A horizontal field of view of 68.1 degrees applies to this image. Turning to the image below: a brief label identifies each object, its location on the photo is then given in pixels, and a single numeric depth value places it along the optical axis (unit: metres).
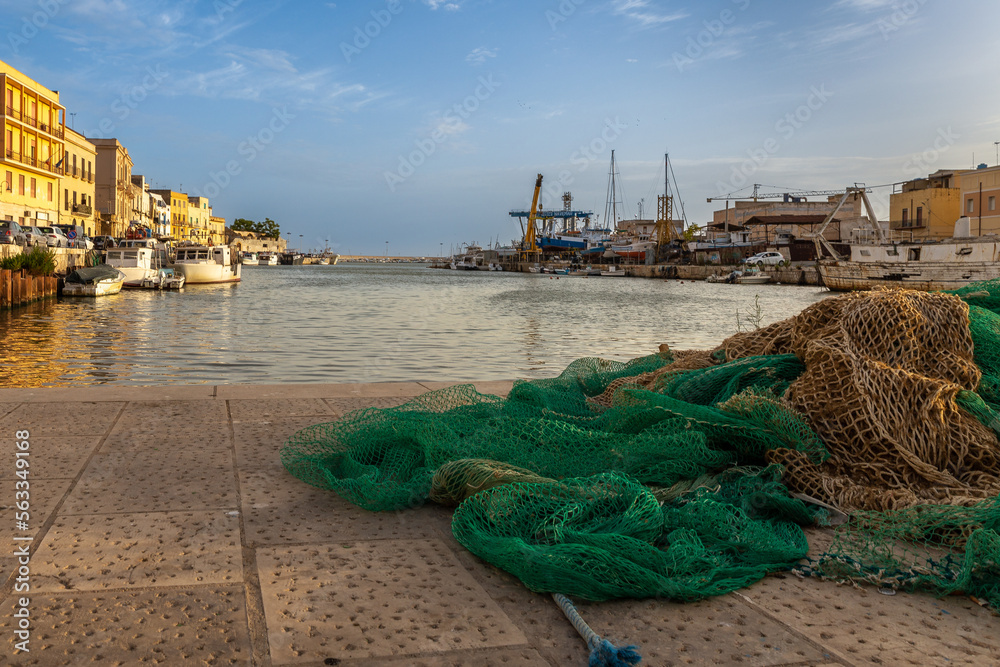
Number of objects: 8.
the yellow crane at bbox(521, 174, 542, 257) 112.60
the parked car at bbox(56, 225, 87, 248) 35.68
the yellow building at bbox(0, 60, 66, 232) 41.09
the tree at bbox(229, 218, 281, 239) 155.12
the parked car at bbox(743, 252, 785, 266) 64.94
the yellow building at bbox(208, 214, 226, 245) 128.39
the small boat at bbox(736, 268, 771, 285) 60.35
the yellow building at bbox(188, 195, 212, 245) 117.38
